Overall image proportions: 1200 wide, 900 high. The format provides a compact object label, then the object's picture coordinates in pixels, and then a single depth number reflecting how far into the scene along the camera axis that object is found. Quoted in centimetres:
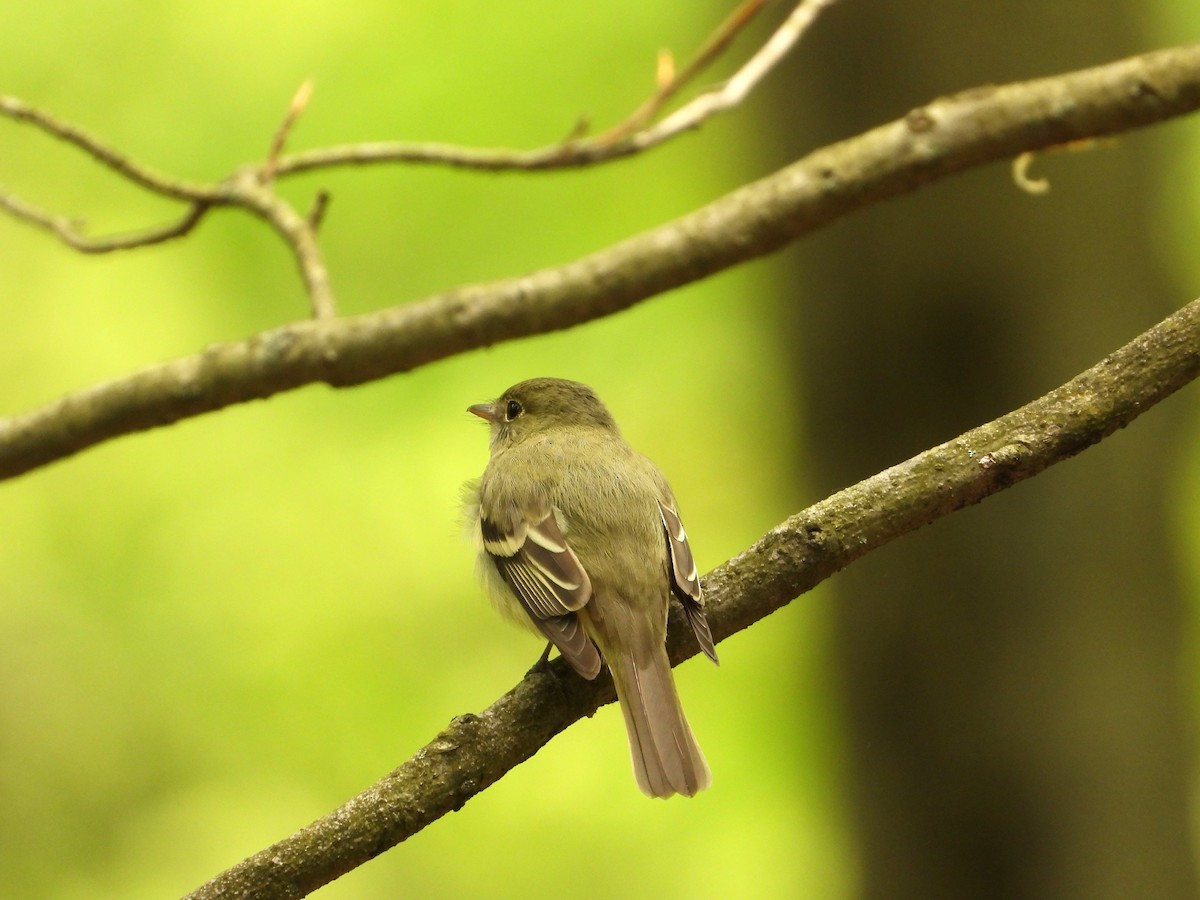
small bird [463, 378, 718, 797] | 630
